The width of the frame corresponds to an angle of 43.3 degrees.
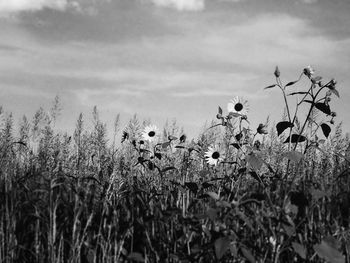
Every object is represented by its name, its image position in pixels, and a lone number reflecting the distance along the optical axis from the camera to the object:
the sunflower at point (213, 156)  3.72
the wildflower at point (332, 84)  2.40
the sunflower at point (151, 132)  4.54
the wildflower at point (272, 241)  1.92
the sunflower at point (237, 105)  3.45
